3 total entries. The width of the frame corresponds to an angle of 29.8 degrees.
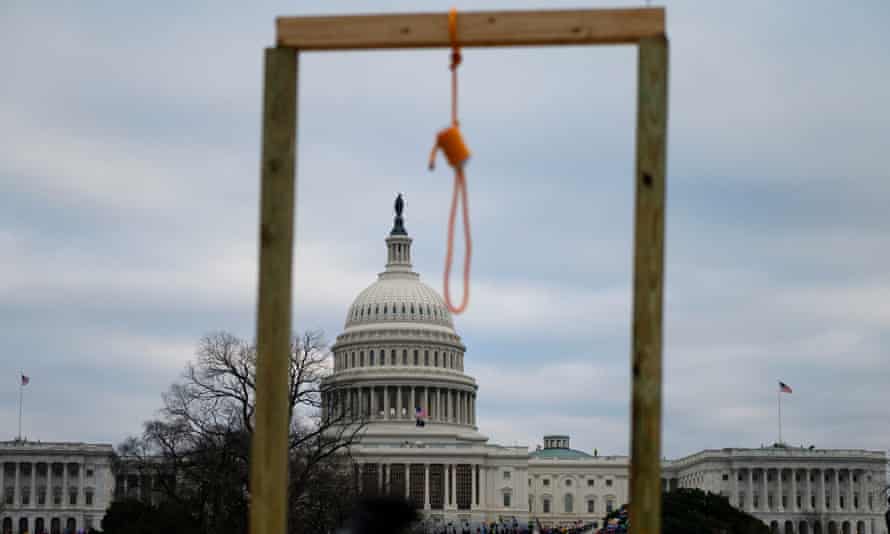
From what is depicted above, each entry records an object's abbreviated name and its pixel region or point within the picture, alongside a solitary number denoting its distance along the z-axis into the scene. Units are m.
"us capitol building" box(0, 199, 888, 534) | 193.00
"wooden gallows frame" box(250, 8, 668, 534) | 12.94
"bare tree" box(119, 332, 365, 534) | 82.31
